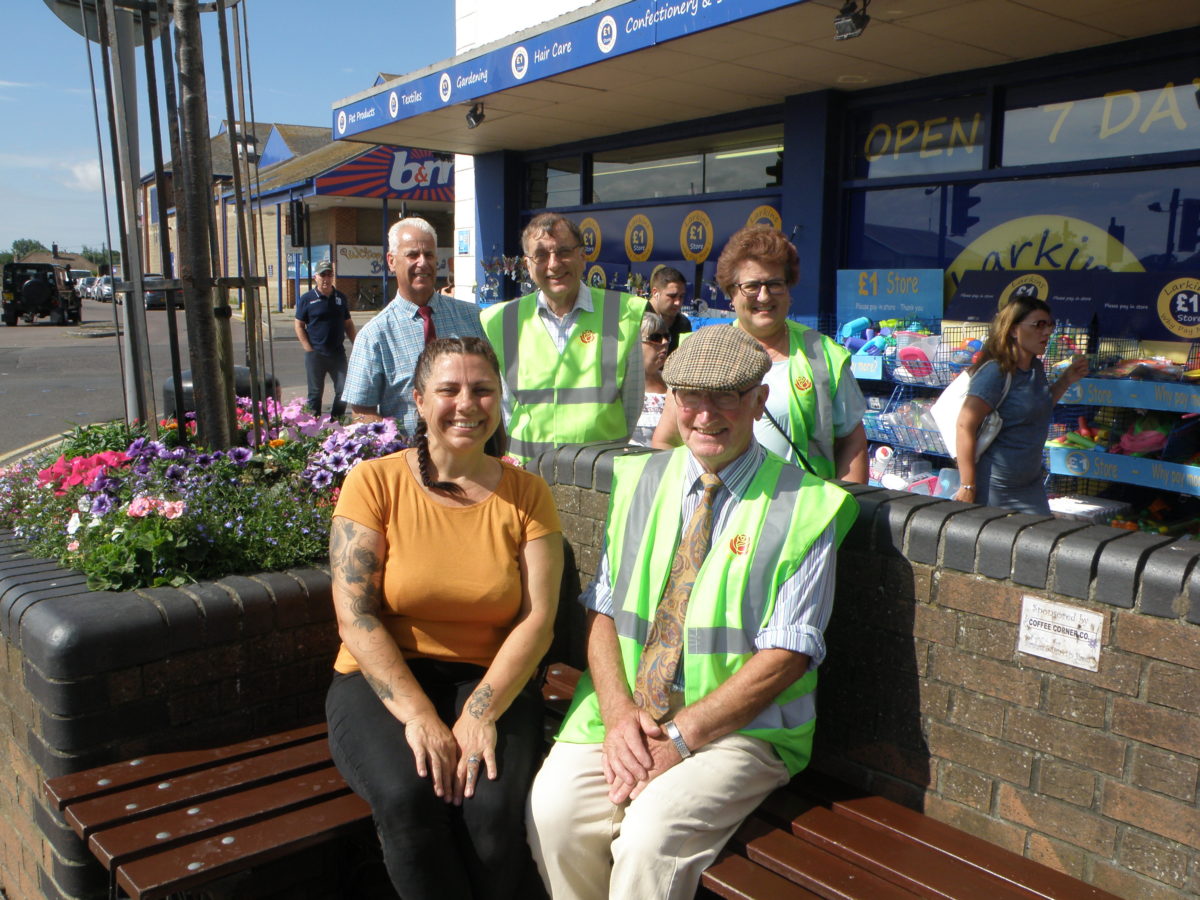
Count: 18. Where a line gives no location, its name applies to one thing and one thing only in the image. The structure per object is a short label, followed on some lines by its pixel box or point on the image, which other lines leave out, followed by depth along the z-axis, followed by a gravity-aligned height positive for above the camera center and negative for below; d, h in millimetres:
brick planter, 2660 -1086
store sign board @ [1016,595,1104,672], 2219 -769
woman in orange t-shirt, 2420 -918
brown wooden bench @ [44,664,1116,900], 2191 -1283
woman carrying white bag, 4246 -526
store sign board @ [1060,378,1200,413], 5305 -578
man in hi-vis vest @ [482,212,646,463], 3904 -256
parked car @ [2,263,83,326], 37531 -341
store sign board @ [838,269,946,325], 7016 -48
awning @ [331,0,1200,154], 5477 +1470
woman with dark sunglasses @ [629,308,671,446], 5312 -464
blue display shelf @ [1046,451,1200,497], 5414 -1003
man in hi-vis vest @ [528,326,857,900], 2322 -906
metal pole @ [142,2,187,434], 3721 +321
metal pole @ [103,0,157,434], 3961 +290
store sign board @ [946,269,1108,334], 6098 -29
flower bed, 2986 -711
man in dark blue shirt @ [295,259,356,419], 10438 -434
